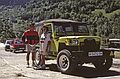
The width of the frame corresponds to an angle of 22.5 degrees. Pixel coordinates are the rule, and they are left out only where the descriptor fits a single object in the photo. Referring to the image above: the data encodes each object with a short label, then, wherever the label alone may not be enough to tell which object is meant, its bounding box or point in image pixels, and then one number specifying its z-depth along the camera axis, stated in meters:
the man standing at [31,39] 12.88
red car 30.94
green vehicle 10.70
